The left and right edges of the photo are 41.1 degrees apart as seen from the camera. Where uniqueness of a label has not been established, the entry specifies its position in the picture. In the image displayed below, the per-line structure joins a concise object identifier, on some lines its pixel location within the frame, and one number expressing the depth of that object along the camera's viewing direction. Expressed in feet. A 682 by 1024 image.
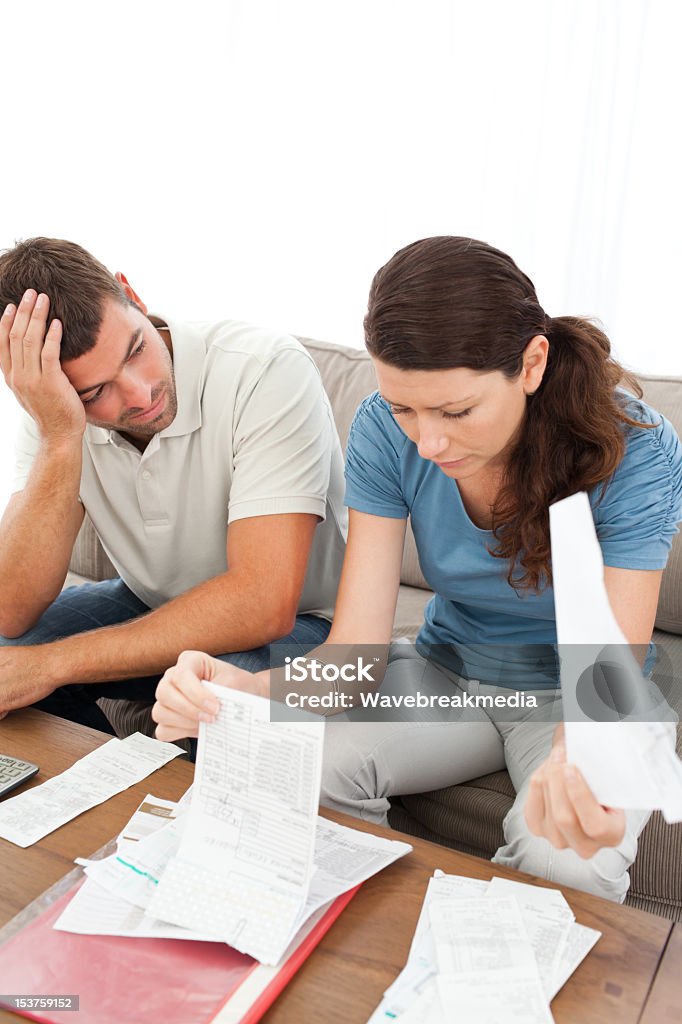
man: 4.56
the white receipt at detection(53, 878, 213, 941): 2.88
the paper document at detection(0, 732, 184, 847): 3.43
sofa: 4.24
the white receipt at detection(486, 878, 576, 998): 2.76
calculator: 3.65
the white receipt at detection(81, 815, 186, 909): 3.06
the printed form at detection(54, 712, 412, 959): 2.90
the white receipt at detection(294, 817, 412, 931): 3.01
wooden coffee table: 2.64
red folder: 2.62
